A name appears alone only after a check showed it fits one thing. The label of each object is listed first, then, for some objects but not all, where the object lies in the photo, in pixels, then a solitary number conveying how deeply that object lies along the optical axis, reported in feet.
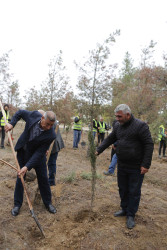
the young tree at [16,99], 73.56
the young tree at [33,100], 36.06
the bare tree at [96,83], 26.86
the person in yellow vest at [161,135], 32.00
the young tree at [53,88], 34.71
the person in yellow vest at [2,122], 26.83
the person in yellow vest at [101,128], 35.10
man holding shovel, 10.38
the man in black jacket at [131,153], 10.10
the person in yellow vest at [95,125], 33.94
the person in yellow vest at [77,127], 35.07
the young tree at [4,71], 35.45
